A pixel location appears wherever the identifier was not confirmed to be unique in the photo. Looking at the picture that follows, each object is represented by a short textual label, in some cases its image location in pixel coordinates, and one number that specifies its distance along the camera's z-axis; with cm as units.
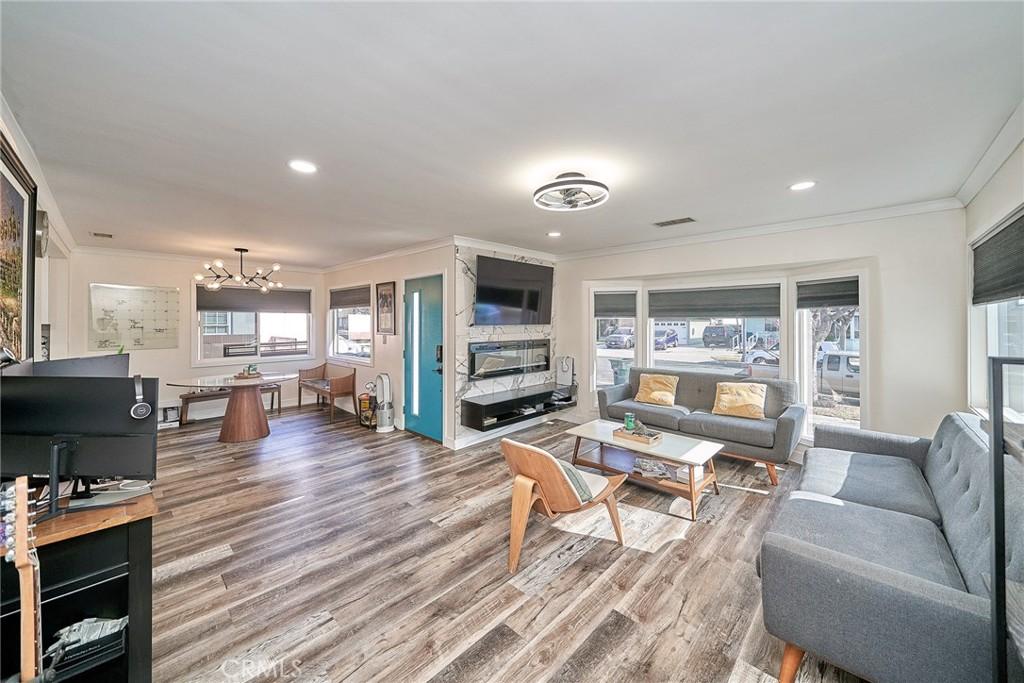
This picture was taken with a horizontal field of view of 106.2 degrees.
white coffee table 302
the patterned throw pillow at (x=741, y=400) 414
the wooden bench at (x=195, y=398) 556
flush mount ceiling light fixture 251
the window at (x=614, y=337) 566
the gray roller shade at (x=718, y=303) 462
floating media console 460
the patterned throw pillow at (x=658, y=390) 475
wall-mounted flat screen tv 484
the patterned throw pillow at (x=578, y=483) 229
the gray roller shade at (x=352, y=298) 620
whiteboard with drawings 528
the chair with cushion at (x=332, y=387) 608
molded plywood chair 223
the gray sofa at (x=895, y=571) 127
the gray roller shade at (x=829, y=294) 389
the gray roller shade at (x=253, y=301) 617
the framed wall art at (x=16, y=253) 180
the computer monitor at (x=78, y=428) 145
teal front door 484
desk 129
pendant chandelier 538
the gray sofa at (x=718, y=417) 364
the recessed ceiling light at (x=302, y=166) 246
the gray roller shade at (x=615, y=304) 563
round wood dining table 486
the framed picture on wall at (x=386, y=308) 555
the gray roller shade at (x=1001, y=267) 226
